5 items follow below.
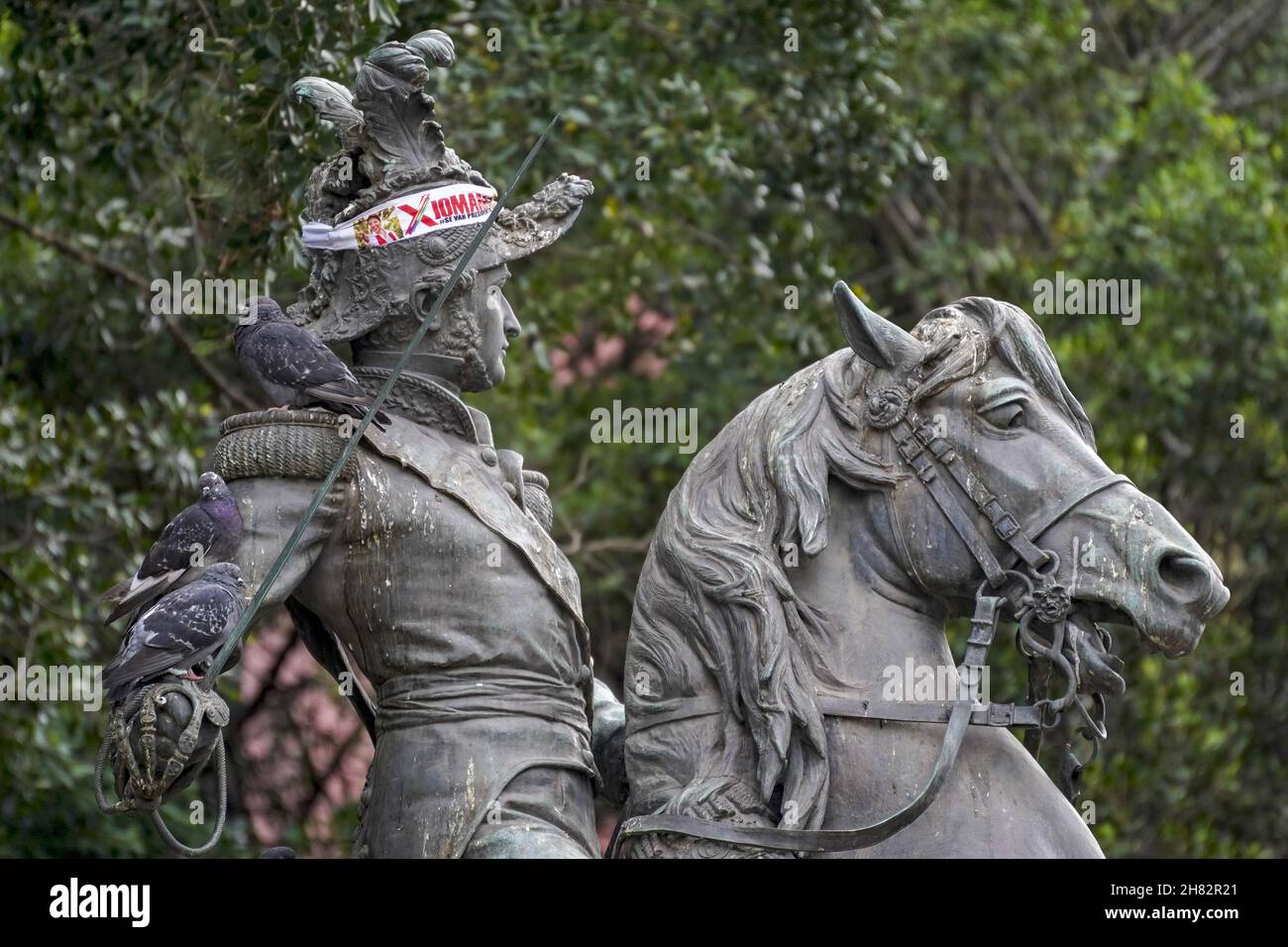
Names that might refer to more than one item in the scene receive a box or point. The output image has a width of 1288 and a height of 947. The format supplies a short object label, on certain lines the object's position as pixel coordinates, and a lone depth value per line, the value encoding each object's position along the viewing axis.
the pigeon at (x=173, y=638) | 10.90
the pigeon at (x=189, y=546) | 11.32
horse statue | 10.95
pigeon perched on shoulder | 11.73
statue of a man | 11.65
